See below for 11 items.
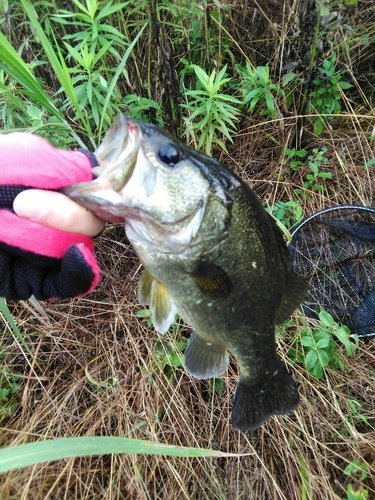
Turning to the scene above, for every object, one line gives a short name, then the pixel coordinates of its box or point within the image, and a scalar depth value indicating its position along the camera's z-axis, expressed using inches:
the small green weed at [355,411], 16.0
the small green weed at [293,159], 21.8
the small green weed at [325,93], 20.1
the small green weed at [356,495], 12.3
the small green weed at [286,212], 18.8
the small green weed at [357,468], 14.6
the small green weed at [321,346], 15.5
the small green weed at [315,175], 21.0
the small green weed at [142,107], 17.1
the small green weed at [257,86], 18.7
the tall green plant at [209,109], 16.1
